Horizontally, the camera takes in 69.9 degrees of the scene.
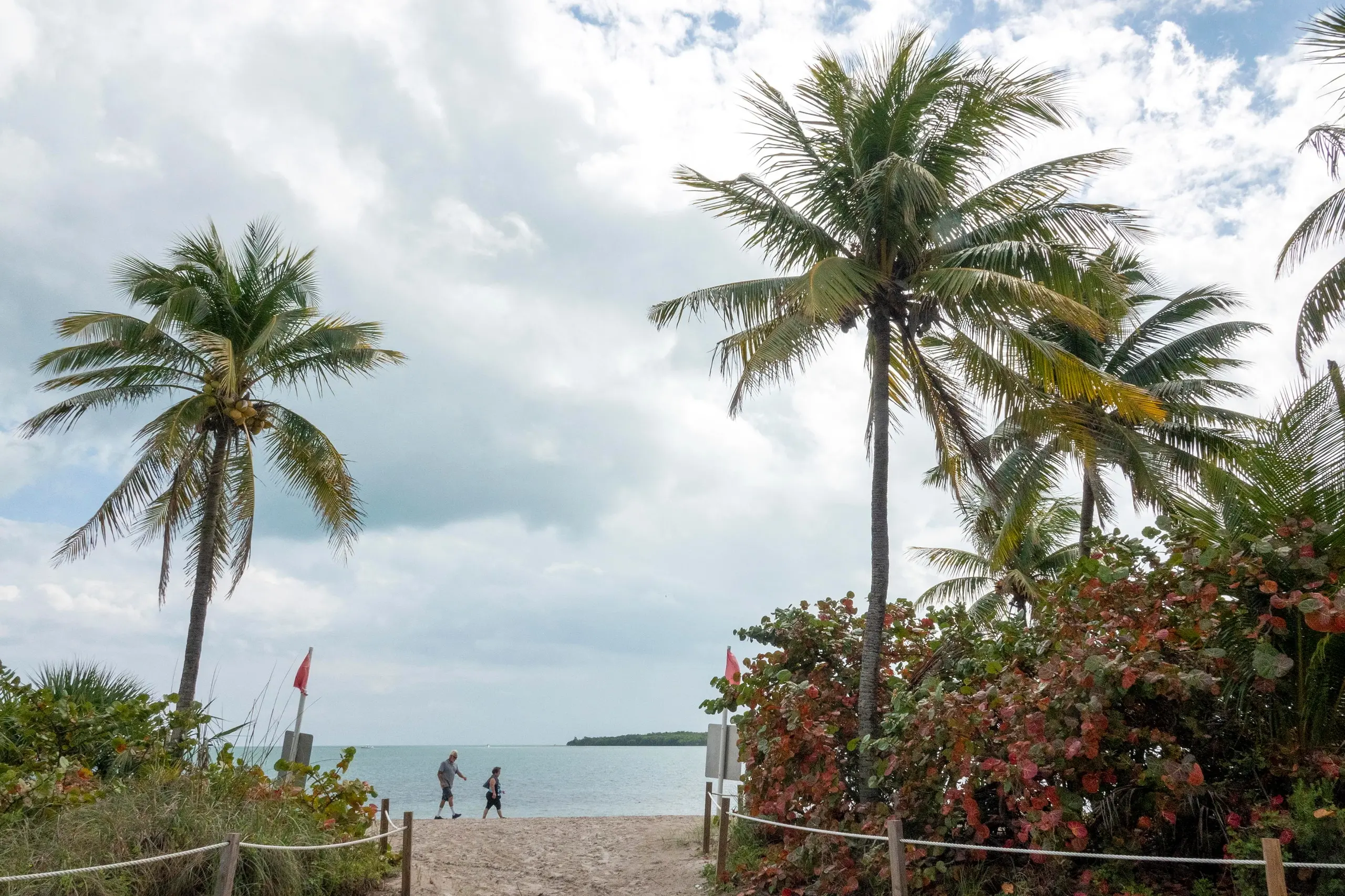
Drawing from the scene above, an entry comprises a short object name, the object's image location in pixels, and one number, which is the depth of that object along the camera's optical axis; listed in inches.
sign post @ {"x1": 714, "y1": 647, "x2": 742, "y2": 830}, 439.2
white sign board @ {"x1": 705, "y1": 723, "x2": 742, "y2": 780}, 444.5
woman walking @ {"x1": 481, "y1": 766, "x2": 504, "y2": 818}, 766.5
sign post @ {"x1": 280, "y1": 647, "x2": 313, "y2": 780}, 415.8
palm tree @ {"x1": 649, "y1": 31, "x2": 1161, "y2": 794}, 390.3
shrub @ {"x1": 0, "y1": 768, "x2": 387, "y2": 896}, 265.4
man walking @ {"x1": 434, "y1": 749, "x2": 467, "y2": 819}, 740.6
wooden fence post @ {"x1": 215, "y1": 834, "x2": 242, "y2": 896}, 237.1
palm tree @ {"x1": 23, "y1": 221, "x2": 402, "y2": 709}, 518.6
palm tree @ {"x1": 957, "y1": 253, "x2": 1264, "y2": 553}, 608.7
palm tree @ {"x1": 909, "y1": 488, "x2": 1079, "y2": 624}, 788.0
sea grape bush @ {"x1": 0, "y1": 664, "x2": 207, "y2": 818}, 359.9
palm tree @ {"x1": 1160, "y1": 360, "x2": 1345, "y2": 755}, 250.1
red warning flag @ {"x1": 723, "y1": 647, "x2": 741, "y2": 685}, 545.3
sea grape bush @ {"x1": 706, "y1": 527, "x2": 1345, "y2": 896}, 248.1
